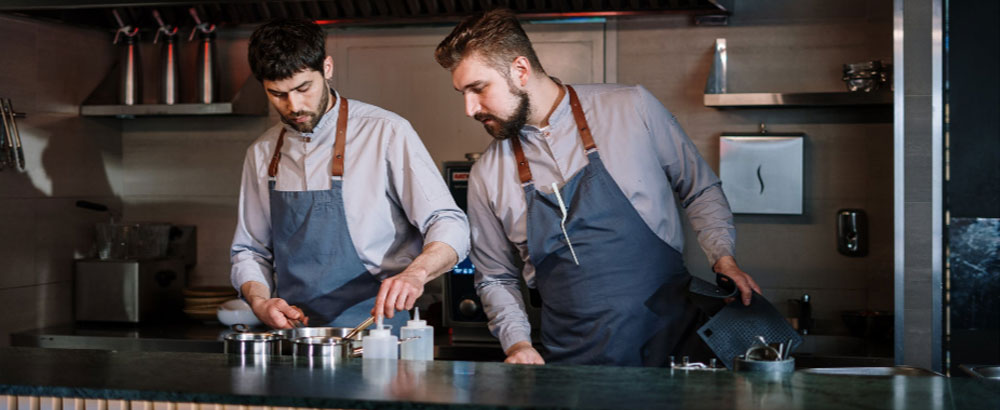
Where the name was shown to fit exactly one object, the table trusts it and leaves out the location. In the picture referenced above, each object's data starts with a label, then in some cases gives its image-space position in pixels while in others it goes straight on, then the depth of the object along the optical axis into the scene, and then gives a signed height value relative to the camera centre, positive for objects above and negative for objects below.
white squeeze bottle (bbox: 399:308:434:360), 1.82 -0.25
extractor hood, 3.67 +0.80
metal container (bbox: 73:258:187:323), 3.77 -0.33
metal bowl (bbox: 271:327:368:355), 1.85 -0.25
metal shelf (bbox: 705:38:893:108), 3.45 +0.41
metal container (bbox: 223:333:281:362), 1.77 -0.26
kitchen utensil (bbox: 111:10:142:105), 3.97 +0.59
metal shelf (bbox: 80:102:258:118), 3.82 +0.40
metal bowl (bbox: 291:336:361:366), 1.75 -0.26
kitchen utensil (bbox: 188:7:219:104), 3.92 +0.57
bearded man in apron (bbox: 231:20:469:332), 2.32 +0.03
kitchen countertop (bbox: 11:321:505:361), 3.36 -0.47
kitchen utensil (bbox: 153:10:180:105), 3.94 +0.56
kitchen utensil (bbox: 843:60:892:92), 3.46 +0.49
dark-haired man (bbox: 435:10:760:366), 2.32 +0.01
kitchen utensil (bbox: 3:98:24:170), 3.62 +0.31
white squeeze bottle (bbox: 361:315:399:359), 1.77 -0.25
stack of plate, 3.84 -0.37
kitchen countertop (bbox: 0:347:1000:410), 1.38 -0.27
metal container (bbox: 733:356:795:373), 1.60 -0.26
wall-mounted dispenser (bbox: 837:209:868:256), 3.67 -0.08
